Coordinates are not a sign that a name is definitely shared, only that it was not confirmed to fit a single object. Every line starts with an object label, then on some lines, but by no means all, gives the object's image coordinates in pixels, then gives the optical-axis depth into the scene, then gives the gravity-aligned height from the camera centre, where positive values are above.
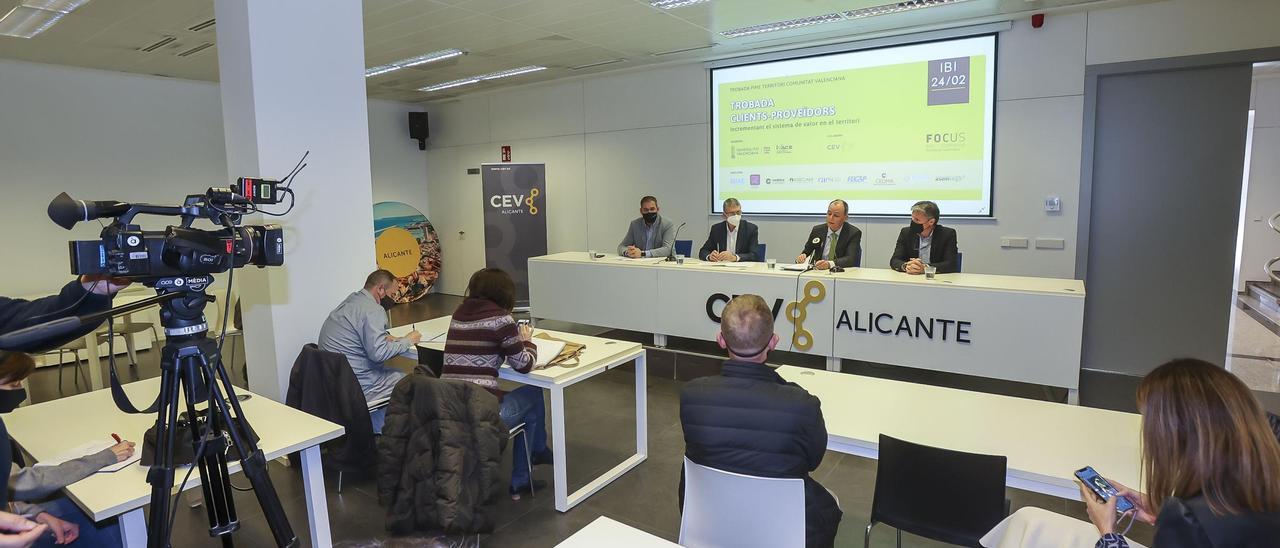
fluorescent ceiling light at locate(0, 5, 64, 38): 4.57 +1.41
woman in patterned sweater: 2.95 -0.58
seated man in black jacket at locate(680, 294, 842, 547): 1.79 -0.59
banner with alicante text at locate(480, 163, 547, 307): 7.89 -0.07
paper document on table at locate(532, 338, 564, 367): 3.16 -0.71
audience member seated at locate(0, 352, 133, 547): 1.73 -0.73
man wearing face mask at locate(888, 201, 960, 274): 4.72 -0.29
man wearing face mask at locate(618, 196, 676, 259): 6.22 -0.23
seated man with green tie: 5.14 -0.29
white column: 3.30 +0.36
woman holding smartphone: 1.20 -0.50
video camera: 1.39 -0.06
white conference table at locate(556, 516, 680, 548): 1.51 -0.78
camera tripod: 1.50 -0.51
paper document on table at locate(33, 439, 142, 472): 1.95 -0.74
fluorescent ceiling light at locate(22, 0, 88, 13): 4.34 +1.41
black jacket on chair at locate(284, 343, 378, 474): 3.02 -0.89
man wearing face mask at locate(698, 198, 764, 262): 5.75 -0.28
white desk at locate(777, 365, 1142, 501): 1.88 -0.75
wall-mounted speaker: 9.35 +1.21
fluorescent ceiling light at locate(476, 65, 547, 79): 7.29 +1.56
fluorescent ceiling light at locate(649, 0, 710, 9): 4.79 +1.51
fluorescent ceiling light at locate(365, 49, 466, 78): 6.37 +1.52
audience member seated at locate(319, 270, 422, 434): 3.24 -0.63
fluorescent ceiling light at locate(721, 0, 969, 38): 4.91 +1.52
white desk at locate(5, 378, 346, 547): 1.82 -0.78
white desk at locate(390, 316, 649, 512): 2.98 -0.79
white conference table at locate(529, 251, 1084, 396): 3.82 -0.72
